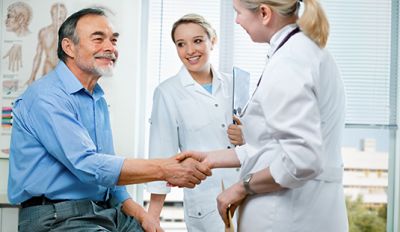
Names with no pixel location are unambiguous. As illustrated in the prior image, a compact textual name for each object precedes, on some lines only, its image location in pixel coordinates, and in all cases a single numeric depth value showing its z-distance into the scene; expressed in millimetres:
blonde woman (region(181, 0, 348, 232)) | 1353
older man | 1921
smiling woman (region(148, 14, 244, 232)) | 2500
